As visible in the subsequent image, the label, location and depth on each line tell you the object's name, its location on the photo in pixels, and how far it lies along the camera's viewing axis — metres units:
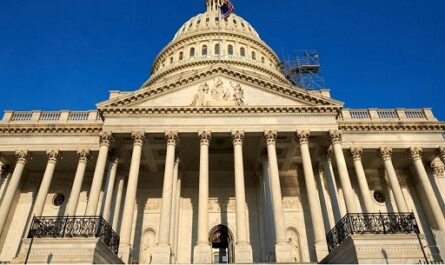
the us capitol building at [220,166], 22.36
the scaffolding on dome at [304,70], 41.81
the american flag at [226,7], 53.59
